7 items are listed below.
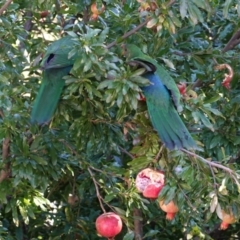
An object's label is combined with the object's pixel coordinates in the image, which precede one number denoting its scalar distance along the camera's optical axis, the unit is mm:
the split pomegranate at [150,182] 4195
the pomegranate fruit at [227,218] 4215
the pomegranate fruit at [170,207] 4254
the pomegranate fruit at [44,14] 5996
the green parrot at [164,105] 4148
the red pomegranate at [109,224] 4496
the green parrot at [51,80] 4309
